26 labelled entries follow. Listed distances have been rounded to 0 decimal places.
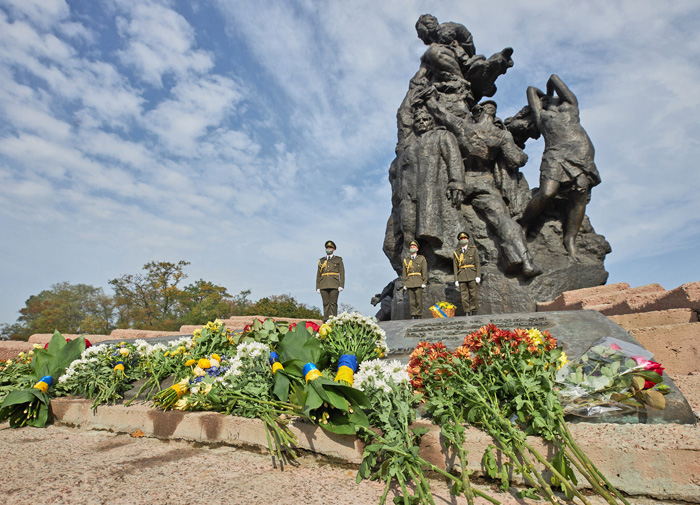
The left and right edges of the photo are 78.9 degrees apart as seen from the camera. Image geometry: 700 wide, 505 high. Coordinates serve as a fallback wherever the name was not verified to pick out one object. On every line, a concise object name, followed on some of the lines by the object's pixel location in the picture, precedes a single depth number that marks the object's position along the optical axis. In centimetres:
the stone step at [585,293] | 558
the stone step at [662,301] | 361
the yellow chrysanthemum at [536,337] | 194
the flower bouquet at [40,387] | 279
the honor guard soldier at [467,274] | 646
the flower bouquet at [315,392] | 180
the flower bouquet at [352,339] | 245
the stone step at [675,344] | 315
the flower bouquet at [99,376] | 295
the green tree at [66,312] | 1804
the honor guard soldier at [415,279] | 673
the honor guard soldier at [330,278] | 699
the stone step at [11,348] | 538
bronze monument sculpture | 720
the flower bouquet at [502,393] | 156
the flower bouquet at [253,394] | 200
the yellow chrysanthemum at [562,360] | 198
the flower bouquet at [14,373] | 315
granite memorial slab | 185
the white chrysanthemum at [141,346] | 342
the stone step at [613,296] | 508
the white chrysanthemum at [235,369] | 236
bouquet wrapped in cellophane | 187
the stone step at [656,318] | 358
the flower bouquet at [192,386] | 240
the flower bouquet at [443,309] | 639
